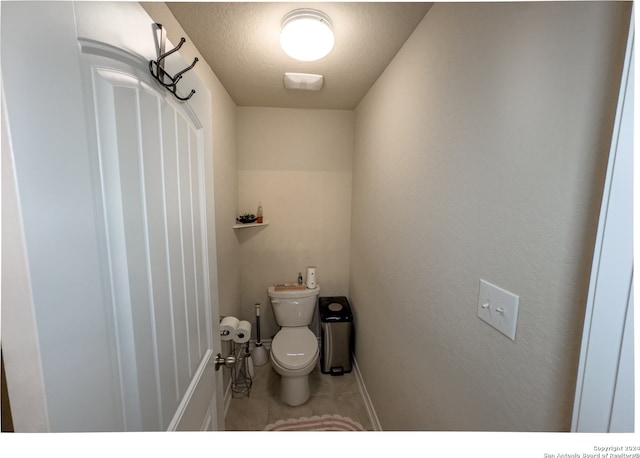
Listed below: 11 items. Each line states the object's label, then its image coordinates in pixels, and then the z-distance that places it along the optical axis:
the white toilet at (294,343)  1.71
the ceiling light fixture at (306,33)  1.00
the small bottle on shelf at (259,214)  2.15
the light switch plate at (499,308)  0.62
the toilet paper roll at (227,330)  1.43
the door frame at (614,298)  0.39
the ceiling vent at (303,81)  1.53
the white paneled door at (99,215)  0.31
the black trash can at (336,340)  2.04
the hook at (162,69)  0.57
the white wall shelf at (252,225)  1.88
